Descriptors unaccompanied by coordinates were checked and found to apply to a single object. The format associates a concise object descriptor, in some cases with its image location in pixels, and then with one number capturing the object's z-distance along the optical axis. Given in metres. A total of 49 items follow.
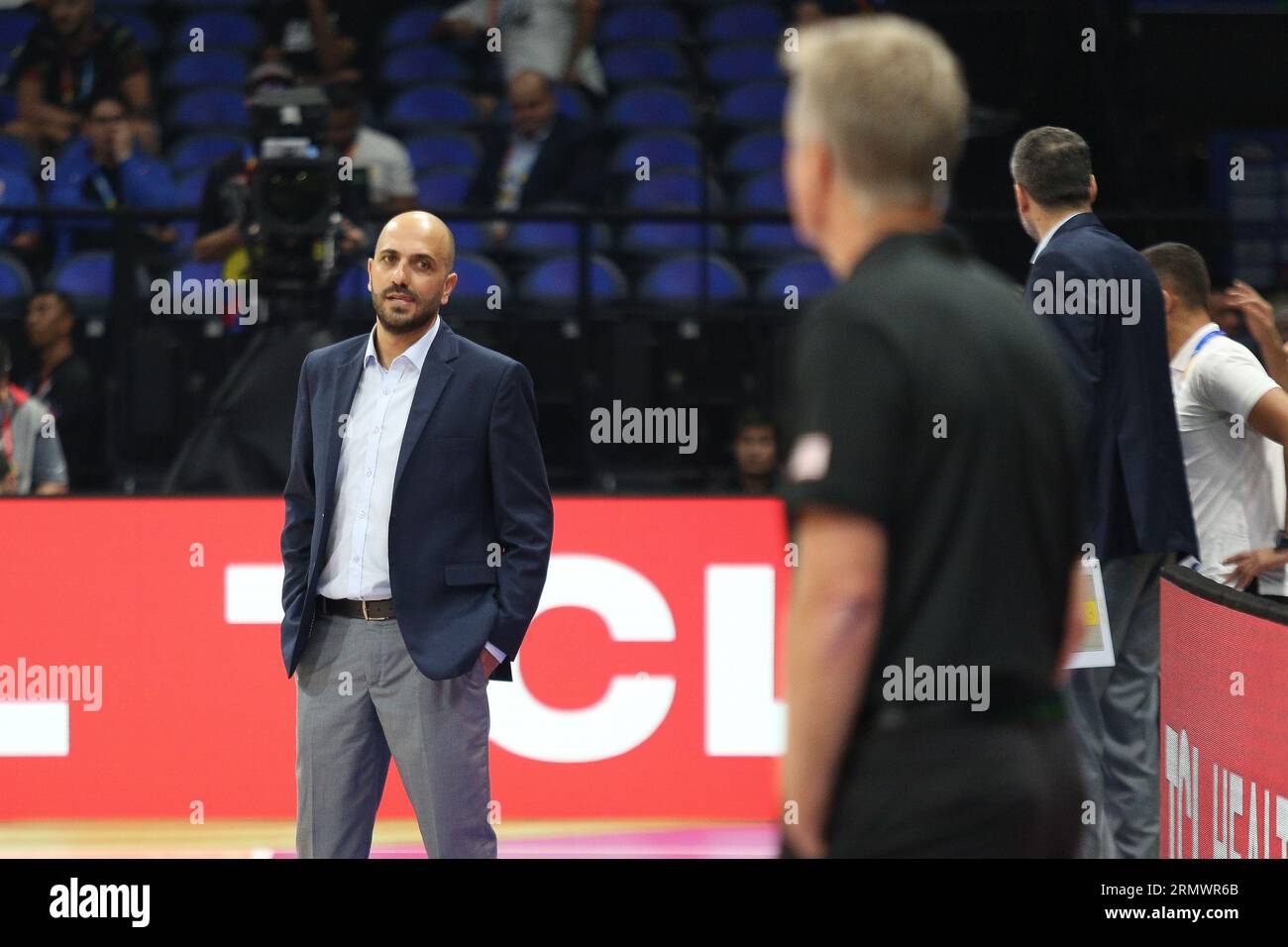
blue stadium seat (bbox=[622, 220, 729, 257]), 16.11
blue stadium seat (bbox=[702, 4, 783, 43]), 18.17
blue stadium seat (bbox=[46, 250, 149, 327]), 14.38
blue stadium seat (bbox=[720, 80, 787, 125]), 17.48
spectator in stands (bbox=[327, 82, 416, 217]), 14.49
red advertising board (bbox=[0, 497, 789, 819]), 10.50
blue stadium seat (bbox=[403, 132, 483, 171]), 16.79
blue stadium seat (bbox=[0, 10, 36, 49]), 17.44
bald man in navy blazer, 7.33
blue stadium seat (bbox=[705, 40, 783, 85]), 17.87
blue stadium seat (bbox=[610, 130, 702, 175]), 16.34
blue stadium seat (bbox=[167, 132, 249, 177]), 16.50
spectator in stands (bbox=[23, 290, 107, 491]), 12.78
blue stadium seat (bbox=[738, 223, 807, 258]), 15.64
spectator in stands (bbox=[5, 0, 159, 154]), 15.98
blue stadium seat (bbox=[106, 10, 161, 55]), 18.19
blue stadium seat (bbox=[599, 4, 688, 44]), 18.36
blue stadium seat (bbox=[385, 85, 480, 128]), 17.67
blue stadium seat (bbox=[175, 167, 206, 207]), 15.73
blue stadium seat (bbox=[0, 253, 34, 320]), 14.23
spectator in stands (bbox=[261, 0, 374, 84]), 16.67
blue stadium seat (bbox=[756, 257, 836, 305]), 14.71
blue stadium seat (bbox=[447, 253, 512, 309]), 14.29
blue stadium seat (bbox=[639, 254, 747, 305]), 14.77
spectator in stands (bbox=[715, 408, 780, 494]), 12.11
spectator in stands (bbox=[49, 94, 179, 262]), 14.73
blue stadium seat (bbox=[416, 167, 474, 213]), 16.08
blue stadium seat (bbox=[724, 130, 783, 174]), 16.77
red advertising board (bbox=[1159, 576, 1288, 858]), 7.35
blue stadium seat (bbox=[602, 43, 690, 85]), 17.84
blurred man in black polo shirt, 3.29
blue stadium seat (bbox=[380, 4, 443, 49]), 18.56
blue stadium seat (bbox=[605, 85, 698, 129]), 17.17
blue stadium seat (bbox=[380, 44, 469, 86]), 18.08
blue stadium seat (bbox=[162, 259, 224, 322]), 13.52
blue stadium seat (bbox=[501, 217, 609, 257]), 15.29
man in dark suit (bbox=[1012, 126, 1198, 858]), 8.10
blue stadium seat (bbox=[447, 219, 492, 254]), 15.37
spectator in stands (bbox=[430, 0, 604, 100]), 16.53
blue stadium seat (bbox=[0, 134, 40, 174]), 15.71
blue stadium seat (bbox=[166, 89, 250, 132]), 17.42
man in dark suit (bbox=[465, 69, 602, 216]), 14.89
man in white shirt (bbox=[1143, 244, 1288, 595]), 9.40
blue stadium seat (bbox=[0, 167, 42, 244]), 15.18
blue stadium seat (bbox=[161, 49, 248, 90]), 18.03
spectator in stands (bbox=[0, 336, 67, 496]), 11.54
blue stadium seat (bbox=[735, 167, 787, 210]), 16.22
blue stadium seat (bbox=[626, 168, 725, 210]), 16.05
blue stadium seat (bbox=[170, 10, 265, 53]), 18.20
